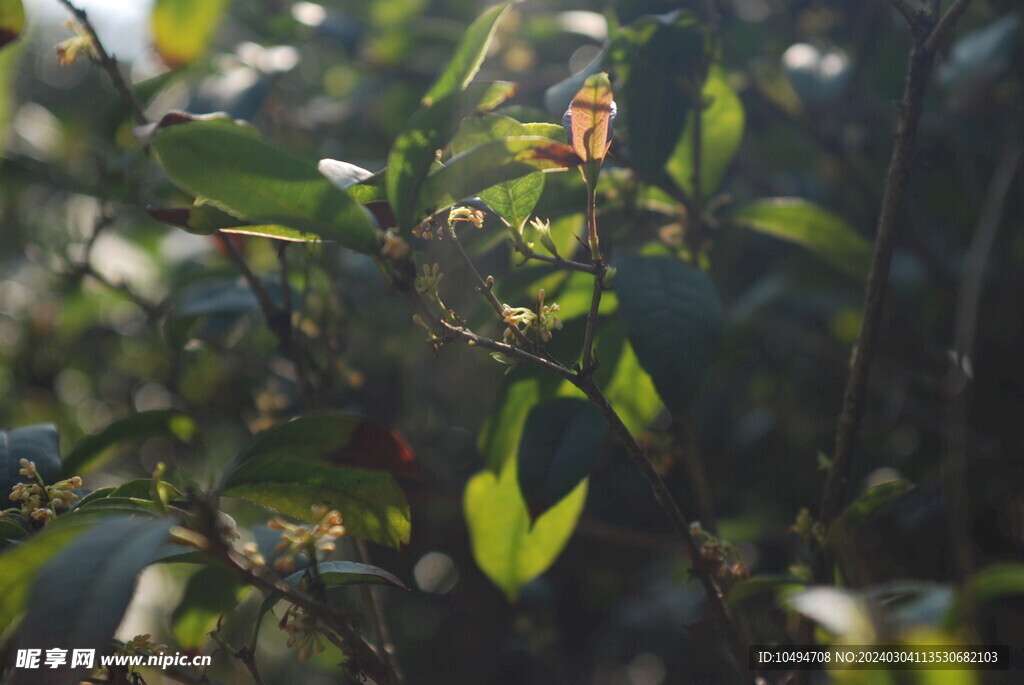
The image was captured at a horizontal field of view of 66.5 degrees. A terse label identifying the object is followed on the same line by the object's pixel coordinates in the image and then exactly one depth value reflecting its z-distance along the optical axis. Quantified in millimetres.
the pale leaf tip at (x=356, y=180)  592
